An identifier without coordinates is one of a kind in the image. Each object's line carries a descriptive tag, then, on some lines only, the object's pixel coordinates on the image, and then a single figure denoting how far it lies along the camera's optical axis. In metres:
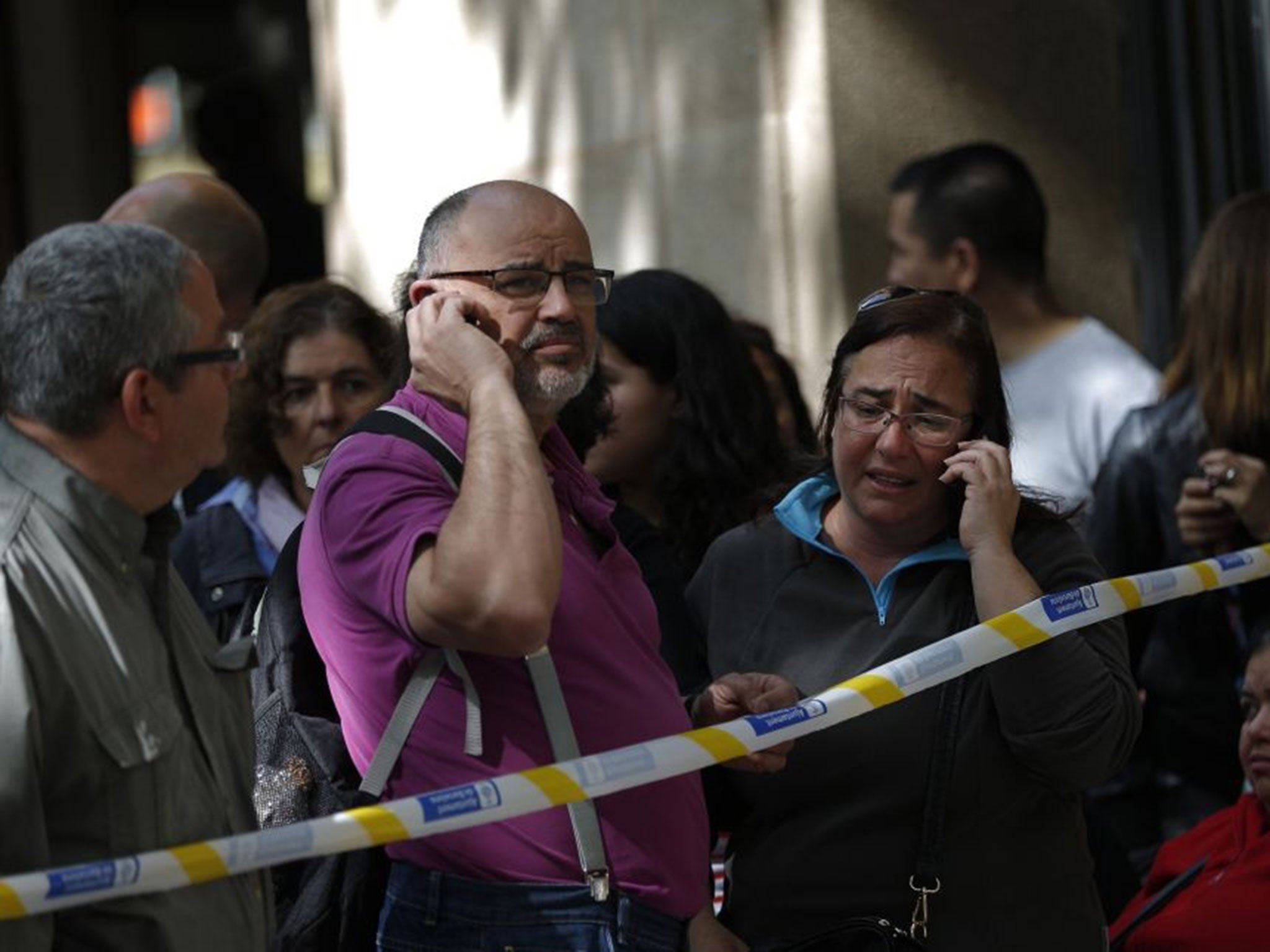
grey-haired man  5.87
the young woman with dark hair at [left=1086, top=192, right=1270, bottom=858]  10.61
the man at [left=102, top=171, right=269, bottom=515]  12.37
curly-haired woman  10.91
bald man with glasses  6.59
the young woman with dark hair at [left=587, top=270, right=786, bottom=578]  10.49
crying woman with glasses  7.85
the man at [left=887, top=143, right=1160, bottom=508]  12.11
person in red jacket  8.85
